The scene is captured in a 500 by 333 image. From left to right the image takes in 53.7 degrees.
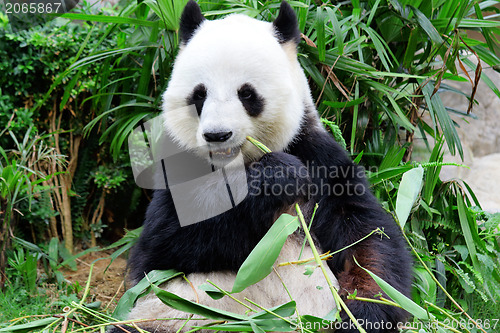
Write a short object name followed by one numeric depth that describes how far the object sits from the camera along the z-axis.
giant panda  2.59
